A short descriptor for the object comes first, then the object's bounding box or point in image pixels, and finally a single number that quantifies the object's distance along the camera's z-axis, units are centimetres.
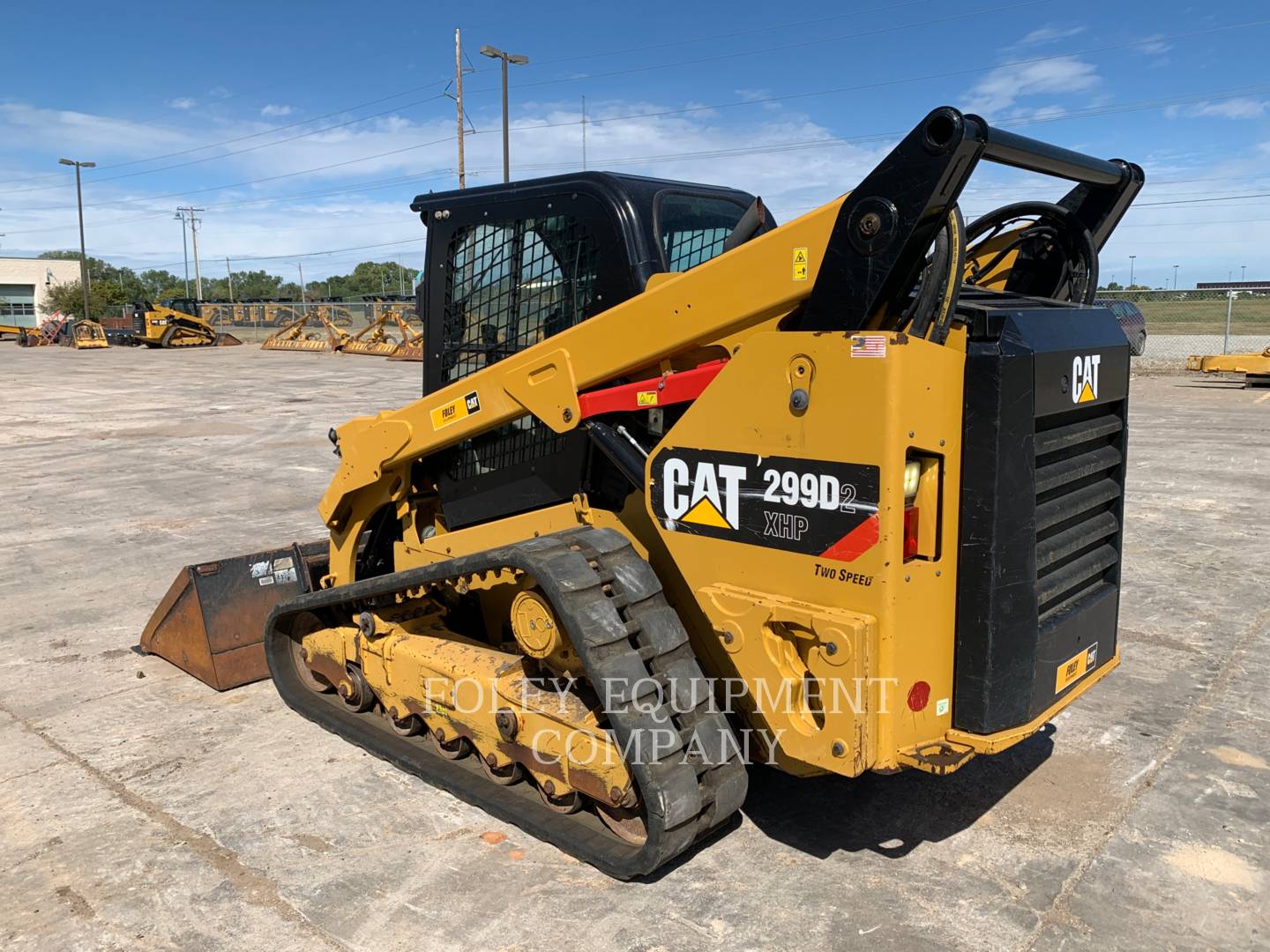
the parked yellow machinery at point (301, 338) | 3531
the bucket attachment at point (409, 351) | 3030
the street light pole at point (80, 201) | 5919
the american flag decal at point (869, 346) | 269
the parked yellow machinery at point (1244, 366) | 1873
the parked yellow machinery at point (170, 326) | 3878
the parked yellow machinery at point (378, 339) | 3231
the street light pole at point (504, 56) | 2911
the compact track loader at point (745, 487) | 280
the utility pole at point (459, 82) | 3158
